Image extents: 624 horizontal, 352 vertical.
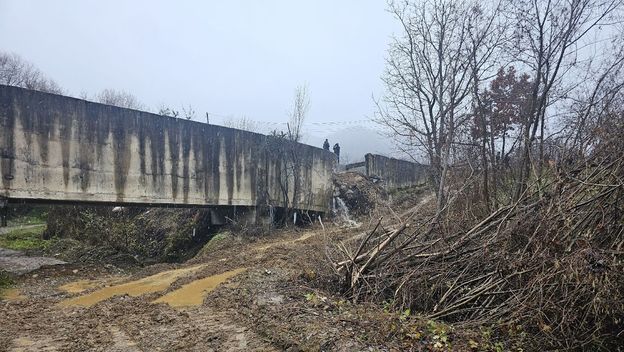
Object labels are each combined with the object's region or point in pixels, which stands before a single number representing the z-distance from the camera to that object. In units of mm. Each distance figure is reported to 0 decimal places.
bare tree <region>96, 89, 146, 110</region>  39312
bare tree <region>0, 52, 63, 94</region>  34844
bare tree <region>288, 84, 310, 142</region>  16278
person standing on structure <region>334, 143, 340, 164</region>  22812
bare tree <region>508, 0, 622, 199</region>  7219
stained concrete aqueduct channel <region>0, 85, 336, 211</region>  9398
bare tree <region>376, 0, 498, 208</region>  9334
